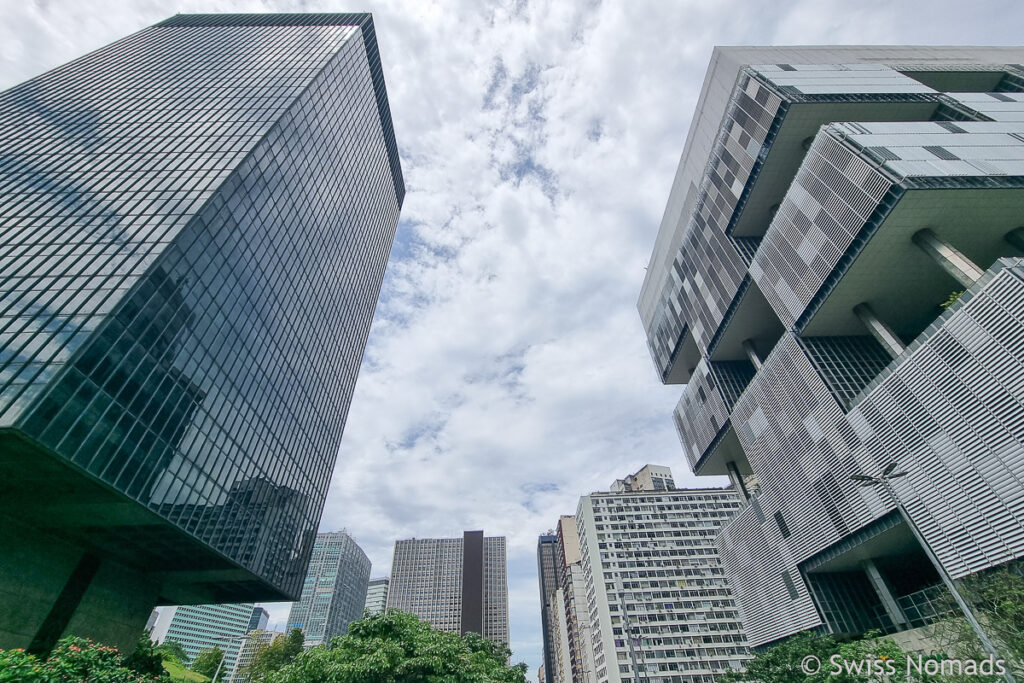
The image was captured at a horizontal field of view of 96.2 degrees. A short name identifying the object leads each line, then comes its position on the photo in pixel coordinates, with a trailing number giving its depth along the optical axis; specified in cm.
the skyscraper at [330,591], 14225
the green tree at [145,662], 3582
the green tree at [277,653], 5663
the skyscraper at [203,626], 16850
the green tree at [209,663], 6512
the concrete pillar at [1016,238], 2806
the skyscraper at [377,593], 18588
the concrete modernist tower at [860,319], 2334
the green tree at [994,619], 1670
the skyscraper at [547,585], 16888
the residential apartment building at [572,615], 10394
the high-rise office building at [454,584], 15350
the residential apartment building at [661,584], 7944
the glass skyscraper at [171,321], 2734
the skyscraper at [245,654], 7712
